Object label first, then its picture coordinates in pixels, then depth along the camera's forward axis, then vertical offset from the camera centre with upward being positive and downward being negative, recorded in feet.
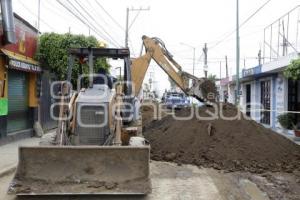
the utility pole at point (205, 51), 102.05 +19.32
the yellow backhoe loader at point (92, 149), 15.64 -2.97
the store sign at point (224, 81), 82.36 +6.03
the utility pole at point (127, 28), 80.55 +21.98
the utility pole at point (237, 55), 57.04 +9.46
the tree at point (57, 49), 37.03 +6.98
